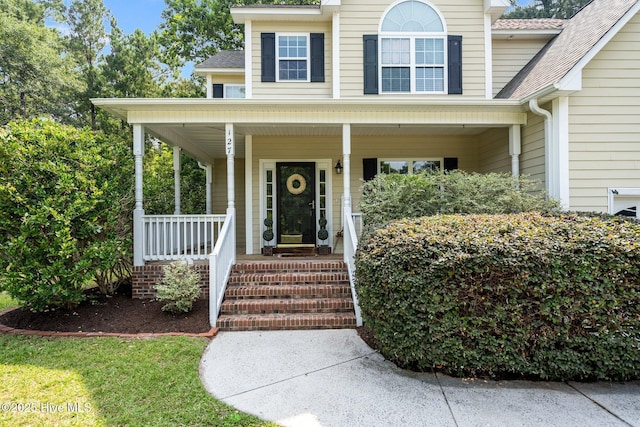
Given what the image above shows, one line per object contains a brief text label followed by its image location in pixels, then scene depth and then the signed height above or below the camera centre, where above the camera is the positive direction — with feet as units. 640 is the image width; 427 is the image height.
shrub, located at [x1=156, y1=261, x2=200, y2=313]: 16.53 -3.76
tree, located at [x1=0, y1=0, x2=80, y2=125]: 50.03 +20.85
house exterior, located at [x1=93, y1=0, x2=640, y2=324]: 19.57 +5.93
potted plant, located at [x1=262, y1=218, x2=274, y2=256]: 25.68 -1.87
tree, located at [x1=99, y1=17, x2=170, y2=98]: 56.80 +23.95
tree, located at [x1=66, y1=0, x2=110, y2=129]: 66.90 +35.35
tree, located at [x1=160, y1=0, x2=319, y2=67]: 54.60 +29.05
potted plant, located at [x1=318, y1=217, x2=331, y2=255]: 26.22 -2.07
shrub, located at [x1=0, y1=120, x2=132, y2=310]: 15.76 -0.06
